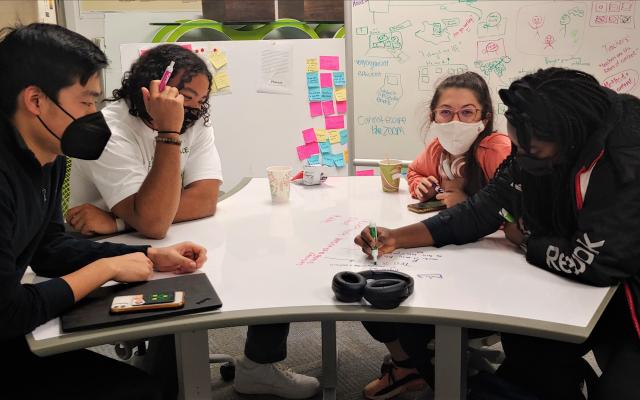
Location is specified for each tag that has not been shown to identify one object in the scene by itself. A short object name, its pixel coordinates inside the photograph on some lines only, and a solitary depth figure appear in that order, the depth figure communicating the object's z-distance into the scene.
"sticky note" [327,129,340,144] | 3.73
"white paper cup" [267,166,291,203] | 1.97
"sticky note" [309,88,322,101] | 3.65
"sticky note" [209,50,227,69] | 3.53
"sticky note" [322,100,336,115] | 3.68
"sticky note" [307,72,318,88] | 3.63
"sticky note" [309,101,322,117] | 3.67
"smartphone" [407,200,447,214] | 1.87
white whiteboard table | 1.16
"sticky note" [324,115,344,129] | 3.71
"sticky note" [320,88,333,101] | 3.66
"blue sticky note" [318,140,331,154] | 3.74
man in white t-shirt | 1.70
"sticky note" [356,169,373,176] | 3.19
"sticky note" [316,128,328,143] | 3.71
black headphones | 1.22
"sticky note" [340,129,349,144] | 3.73
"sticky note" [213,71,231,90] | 3.56
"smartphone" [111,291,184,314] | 1.19
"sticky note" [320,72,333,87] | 3.64
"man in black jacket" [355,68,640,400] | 1.27
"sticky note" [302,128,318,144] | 3.70
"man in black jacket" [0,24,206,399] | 1.17
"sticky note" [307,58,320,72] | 3.61
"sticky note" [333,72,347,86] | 3.65
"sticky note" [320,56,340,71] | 3.61
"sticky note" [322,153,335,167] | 3.76
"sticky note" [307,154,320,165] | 3.71
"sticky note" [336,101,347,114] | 3.69
